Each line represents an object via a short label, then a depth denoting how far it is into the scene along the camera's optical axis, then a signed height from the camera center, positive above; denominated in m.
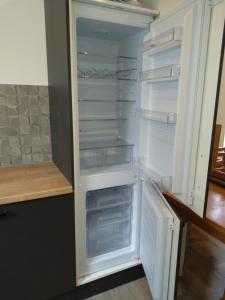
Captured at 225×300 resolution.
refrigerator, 1.02 -0.19
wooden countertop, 1.15 -0.50
